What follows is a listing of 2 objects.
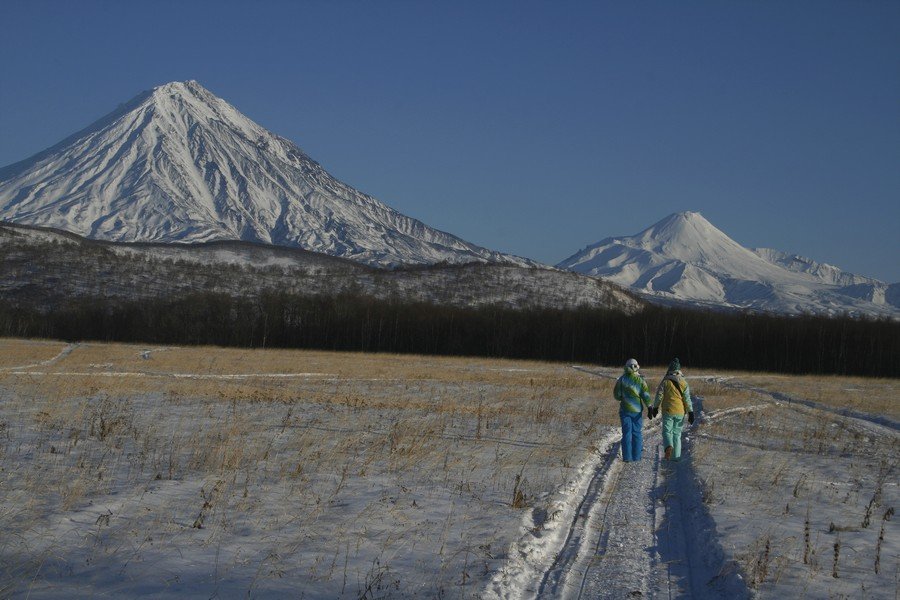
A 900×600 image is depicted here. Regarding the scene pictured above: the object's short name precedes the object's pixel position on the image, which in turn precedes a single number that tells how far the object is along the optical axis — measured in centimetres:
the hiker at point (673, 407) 1702
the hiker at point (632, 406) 1655
